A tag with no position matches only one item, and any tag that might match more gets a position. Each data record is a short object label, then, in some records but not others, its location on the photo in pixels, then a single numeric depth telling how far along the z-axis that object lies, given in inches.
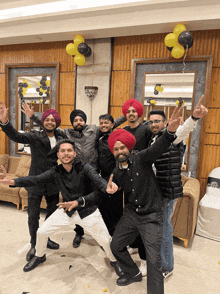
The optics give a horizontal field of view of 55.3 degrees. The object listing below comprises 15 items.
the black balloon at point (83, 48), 142.8
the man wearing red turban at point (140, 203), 63.1
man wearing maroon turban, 87.9
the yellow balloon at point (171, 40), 124.0
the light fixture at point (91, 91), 149.7
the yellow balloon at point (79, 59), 148.0
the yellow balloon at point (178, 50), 126.6
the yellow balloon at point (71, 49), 146.9
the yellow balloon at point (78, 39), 146.2
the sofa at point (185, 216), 102.9
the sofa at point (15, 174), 142.0
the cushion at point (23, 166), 161.2
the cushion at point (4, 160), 172.4
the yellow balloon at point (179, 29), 122.7
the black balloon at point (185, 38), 118.4
